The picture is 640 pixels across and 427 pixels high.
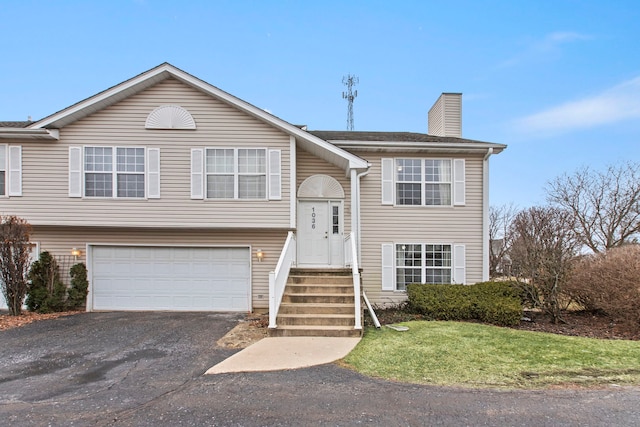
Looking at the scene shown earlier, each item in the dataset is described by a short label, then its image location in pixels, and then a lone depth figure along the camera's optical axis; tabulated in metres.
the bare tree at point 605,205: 20.86
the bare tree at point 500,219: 26.66
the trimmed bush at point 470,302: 8.82
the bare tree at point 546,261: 9.31
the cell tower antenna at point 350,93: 20.69
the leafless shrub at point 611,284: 8.35
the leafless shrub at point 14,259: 9.03
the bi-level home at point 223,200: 9.70
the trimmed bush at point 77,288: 9.95
